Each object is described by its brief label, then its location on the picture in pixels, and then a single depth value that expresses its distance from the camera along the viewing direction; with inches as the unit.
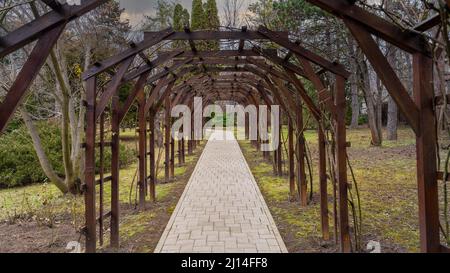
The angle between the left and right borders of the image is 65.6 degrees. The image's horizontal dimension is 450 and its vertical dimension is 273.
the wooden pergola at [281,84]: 88.0
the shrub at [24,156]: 346.6
